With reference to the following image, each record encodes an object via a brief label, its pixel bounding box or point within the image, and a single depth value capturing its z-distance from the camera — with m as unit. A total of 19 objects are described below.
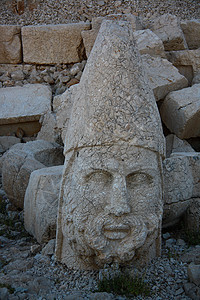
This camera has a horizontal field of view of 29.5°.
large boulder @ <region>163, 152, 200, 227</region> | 3.73
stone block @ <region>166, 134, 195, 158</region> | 4.89
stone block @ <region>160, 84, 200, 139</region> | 4.88
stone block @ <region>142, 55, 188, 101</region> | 5.20
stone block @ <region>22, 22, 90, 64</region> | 6.61
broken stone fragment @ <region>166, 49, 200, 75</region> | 5.87
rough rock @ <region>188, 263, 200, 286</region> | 2.66
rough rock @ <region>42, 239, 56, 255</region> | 3.28
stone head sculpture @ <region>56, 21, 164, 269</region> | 2.76
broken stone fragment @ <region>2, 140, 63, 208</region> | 4.37
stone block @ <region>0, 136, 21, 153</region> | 6.15
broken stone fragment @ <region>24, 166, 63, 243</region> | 3.54
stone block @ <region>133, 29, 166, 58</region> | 5.58
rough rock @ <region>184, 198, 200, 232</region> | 3.73
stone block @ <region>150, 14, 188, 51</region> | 6.03
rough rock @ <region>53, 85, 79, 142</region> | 5.06
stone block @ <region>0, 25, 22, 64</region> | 6.79
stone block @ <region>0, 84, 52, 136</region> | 6.08
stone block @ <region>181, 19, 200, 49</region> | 6.38
